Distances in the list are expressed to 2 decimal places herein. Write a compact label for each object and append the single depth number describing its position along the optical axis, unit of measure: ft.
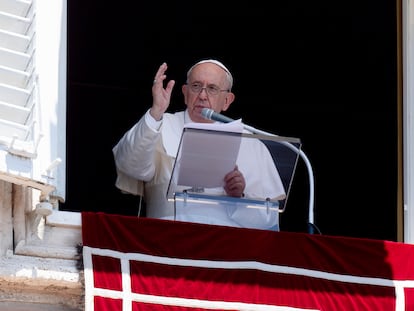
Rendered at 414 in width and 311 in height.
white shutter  47.47
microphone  50.59
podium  49.65
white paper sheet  49.34
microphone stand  50.31
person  52.34
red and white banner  49.11
